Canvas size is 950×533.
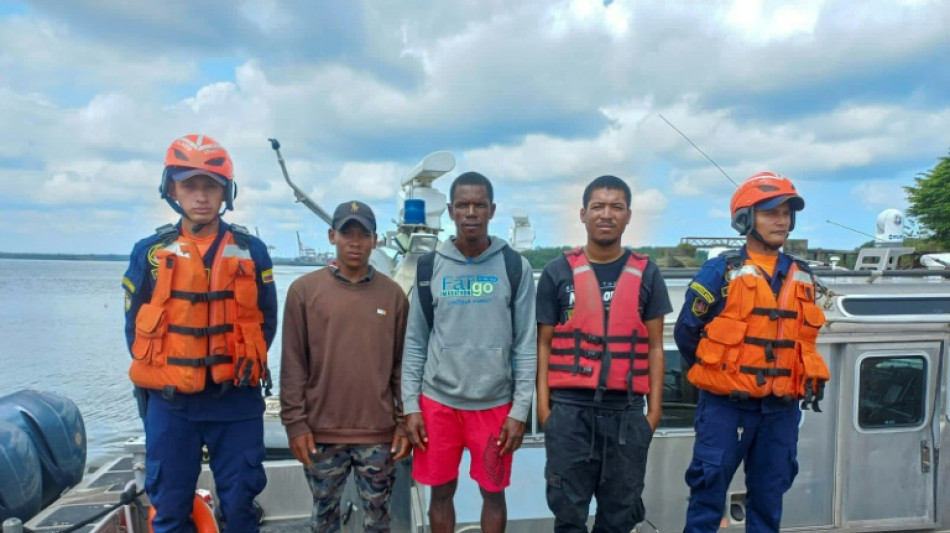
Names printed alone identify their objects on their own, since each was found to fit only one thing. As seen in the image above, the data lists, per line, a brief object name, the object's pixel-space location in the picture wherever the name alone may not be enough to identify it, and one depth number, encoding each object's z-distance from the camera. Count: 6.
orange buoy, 2.91
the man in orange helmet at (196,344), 2.69
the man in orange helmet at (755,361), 3.01
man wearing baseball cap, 2.88
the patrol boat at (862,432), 4.04
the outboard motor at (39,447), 3.89
